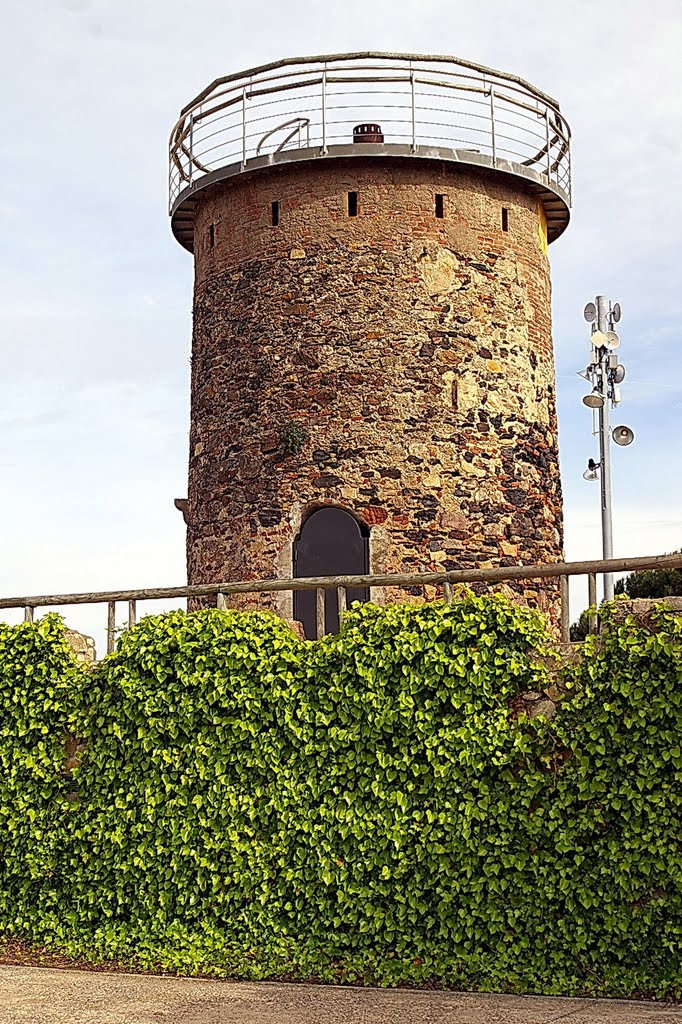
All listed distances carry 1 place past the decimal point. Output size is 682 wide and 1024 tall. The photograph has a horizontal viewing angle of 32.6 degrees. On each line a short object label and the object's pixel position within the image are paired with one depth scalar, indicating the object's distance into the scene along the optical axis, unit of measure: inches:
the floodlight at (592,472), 713.6
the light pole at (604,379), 705.0
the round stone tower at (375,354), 555.5
